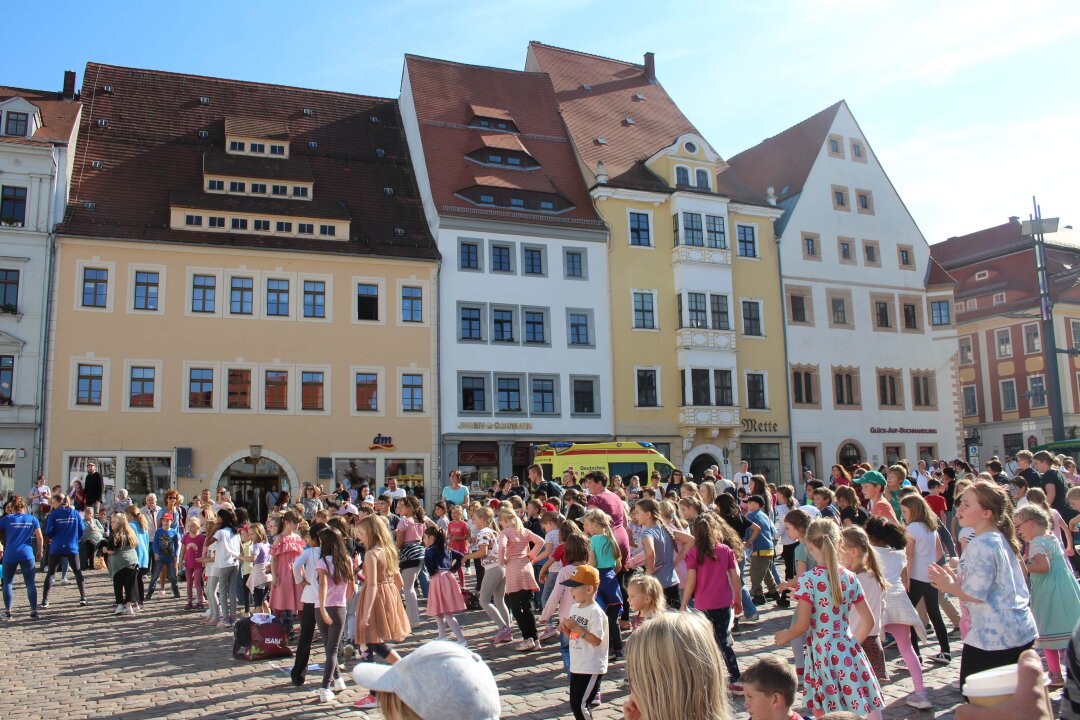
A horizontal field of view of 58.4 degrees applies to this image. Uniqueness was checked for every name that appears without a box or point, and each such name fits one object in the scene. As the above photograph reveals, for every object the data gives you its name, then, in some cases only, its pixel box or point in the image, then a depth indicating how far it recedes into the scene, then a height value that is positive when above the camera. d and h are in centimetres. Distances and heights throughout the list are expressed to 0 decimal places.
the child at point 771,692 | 356 -81
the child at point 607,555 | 1012 -86
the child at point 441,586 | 1147 -127
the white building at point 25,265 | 2783 +658
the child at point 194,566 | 1608 -137
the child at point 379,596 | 946 -114
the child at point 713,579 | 890 -98
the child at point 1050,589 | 759 -98
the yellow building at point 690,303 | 3569 +645
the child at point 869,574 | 714 -80
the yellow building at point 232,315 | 2911 +532
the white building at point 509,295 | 3288 +638
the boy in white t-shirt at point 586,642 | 754 -129
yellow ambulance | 2481 +43
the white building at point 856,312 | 3928 +660
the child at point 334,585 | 958 -103
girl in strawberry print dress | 629 -108
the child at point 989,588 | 624 -79
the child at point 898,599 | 796 -111
